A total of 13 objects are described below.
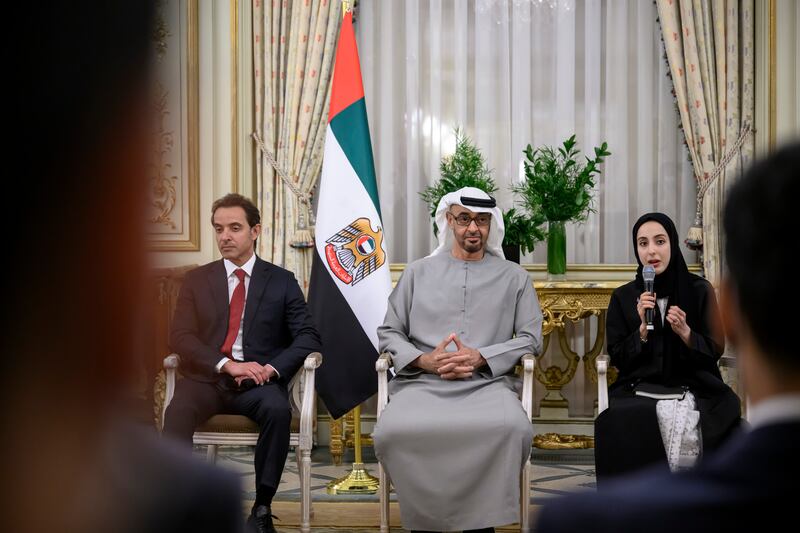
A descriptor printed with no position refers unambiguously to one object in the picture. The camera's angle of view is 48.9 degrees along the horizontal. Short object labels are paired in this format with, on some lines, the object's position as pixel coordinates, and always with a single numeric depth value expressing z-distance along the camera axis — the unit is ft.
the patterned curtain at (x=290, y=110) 20.10
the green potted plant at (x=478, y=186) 18.37
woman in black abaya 13.42
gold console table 17.99
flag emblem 16.55
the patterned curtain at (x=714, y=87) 19.56
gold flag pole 16.69
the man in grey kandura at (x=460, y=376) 12.98
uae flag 16.51
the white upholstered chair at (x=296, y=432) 13.71
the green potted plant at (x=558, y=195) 18.69
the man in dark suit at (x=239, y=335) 13.92
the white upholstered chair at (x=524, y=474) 13.66
